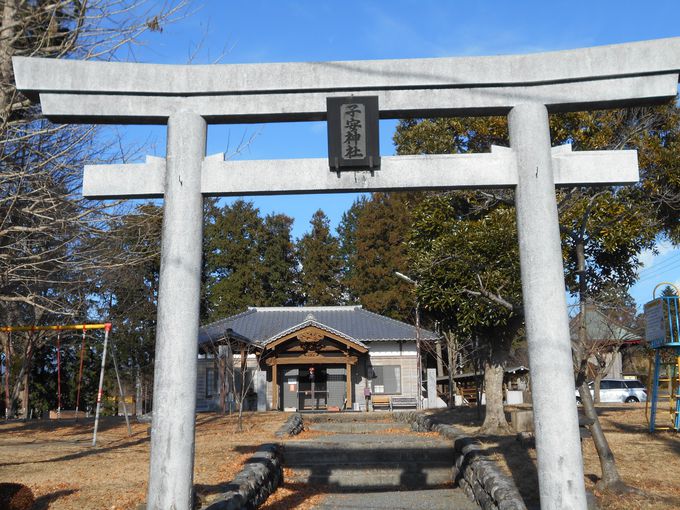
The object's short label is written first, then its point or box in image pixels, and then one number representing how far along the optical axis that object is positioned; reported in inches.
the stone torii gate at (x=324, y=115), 247.6
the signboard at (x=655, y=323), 486.3
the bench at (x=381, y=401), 1116.5
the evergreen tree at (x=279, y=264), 1780.3
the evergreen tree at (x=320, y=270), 1812.3
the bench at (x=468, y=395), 1122.7
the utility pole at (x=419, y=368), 1081.4
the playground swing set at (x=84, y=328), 565.6
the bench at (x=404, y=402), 1106.1
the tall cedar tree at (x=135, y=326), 1350.9
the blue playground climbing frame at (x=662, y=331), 482.9
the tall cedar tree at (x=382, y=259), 1603.1
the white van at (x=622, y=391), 1156.5
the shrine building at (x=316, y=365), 1094.4
